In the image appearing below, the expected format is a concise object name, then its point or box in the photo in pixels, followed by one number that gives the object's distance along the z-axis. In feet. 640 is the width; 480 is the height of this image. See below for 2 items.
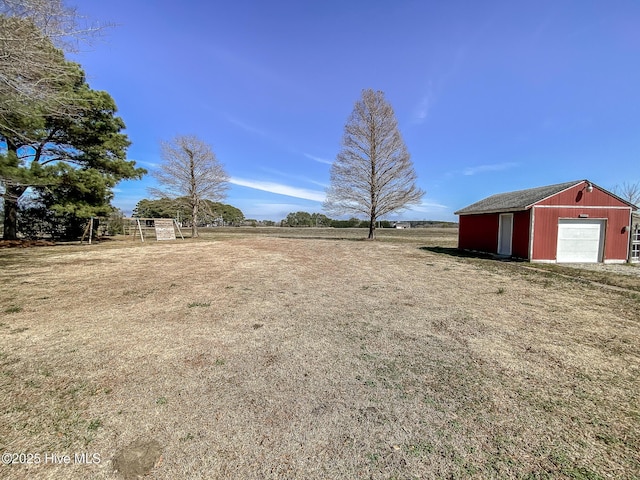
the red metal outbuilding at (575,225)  36.55
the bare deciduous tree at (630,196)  106.57
